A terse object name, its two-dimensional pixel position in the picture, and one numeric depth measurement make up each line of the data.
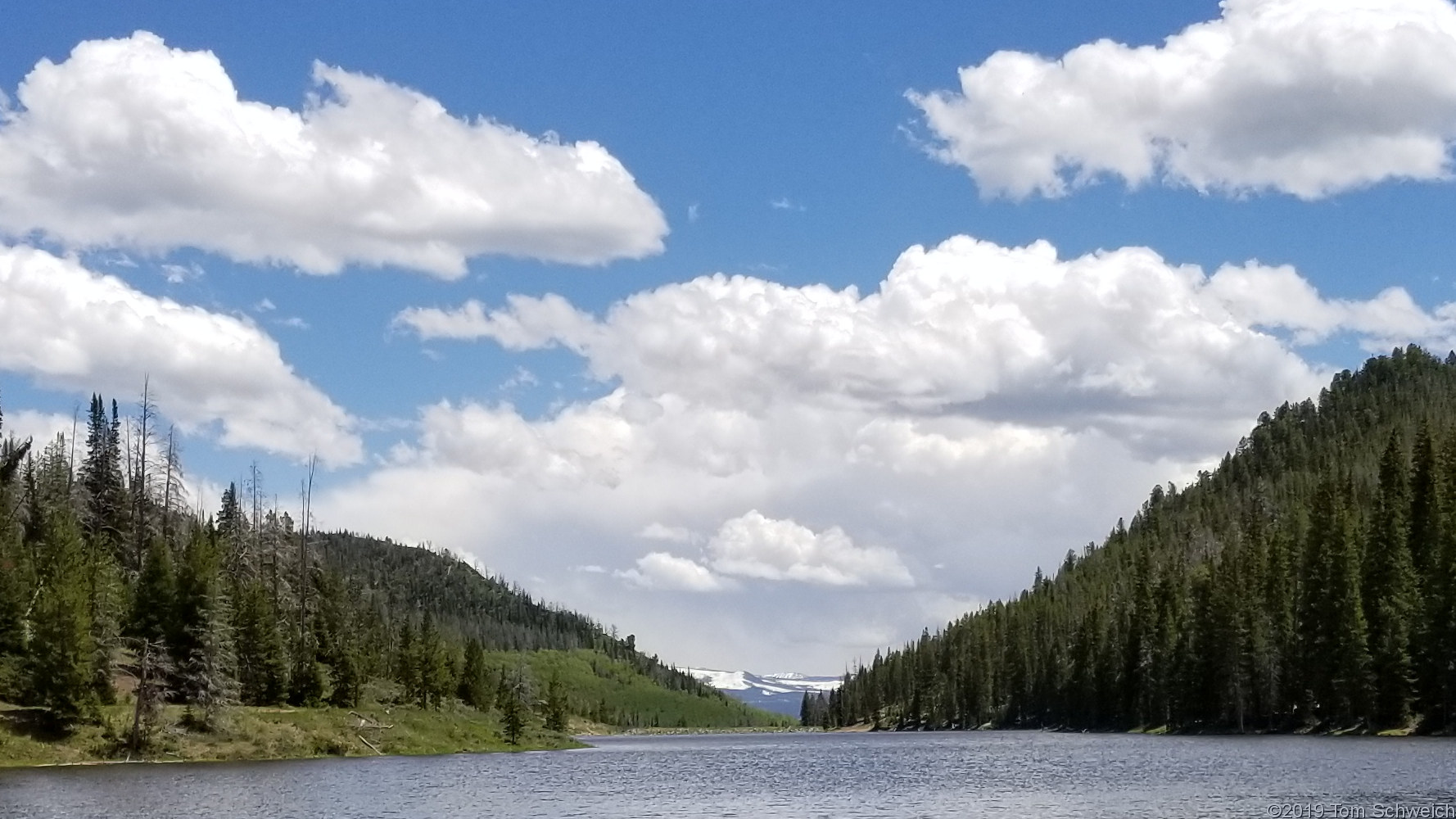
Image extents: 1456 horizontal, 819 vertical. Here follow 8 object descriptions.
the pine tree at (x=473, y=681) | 195.38
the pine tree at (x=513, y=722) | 171.11
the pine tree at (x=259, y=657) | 133.00
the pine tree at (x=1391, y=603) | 118.31
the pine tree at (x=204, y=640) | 114.56
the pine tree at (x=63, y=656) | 102.19
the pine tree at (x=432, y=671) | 169.50
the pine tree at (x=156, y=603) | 123.88
